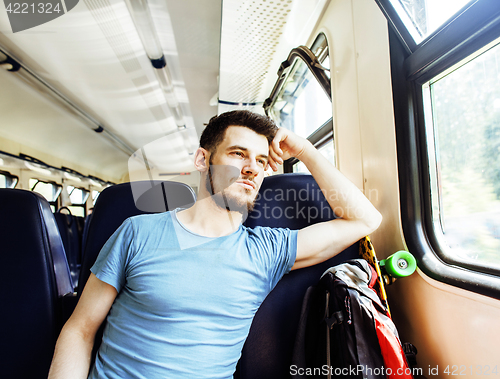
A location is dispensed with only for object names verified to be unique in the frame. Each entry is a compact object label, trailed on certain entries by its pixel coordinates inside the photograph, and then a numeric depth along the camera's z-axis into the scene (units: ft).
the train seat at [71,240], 11.18
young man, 3.11
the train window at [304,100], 5.83
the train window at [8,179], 15.15
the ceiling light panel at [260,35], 5.37
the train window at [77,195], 22.41
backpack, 2.81
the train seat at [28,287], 3.64
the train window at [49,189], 18.13
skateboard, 3.47
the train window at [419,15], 3.41
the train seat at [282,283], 3.59
